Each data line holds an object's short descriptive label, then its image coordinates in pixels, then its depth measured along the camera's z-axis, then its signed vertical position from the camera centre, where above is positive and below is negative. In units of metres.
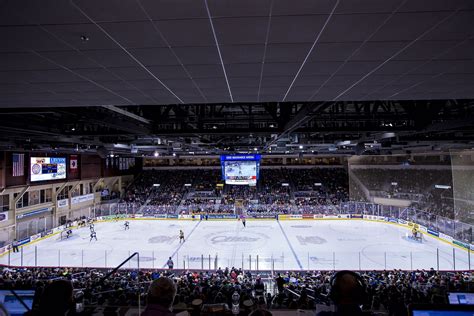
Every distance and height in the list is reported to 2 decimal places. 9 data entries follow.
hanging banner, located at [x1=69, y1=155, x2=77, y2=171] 31.69 +0.80
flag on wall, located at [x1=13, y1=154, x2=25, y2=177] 24.27 +0.42
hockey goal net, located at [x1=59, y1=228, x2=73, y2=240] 24.23 -5.89
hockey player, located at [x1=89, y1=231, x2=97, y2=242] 23.41 -5.57
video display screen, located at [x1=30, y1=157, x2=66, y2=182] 26.02 +0.13
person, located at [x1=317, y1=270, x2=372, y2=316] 1.64 -0.75
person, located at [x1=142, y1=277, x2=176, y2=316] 1.79 -0.86
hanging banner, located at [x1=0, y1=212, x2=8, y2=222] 22.69 -3.73
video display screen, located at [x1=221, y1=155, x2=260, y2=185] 23.09 -0.28
